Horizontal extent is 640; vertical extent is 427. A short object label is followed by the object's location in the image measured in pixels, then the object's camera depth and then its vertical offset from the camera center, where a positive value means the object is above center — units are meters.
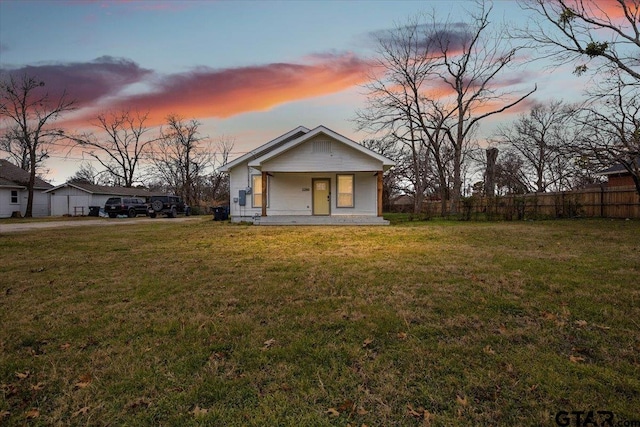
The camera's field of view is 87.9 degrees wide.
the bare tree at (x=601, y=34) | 13.76 +7.56
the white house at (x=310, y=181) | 16.67 +1.61
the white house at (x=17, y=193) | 29.69 +1.59
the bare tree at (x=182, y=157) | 41.16 +6.74
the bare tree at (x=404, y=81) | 22.94 +9.21
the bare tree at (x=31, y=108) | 29.39 +9.39
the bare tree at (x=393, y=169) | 36.09 +4.95
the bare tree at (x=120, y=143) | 40.66 +8.40
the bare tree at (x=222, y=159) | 43.72 +6.77
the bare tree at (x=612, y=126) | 11.51 +3.30
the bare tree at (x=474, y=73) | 21.02 +9.06
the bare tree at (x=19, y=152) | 38.93 +6.91
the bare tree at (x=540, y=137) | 31.37 +6.81
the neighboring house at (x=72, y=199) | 34.12 +1.10
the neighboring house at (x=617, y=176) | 20.69 +2.23
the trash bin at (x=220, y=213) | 20.31 -0.22
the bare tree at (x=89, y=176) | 48.78 +5.09
